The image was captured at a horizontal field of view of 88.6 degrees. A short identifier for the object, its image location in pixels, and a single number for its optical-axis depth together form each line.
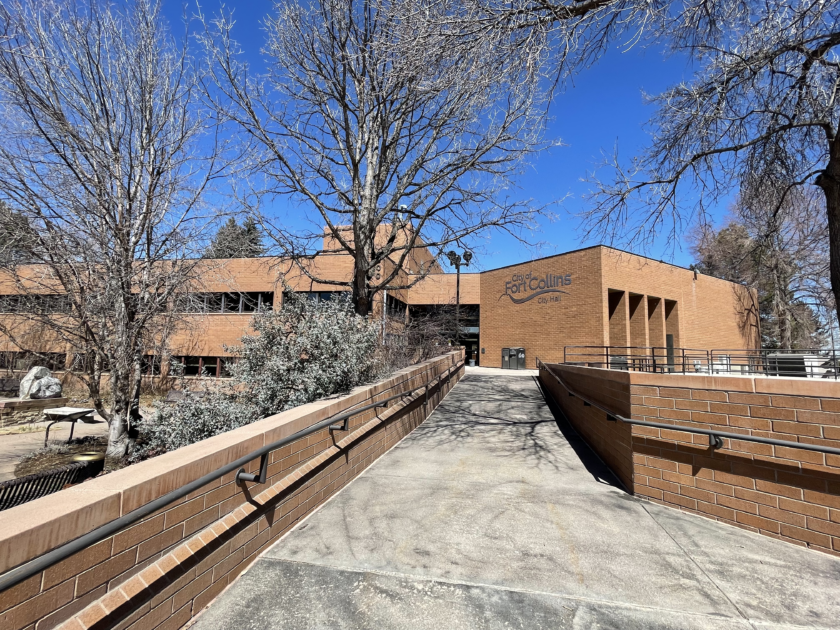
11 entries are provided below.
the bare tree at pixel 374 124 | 7.16
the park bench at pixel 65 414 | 9.71
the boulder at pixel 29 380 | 17.19
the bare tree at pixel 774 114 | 6.77
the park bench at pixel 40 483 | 4.29
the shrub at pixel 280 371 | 5.50
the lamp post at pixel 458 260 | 10.34
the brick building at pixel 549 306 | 22.20
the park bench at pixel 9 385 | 18.56
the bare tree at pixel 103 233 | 6.88
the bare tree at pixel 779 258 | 9.75
